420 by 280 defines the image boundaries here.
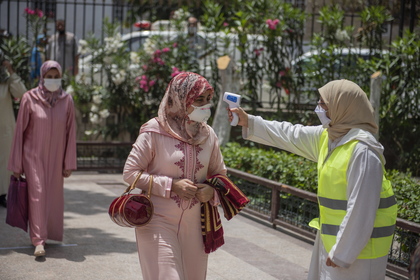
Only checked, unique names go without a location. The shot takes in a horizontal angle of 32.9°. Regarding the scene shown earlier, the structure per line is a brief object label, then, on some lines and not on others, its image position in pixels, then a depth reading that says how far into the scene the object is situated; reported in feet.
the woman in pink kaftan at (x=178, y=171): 13.56
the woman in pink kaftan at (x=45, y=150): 21.13
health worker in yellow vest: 11.91
